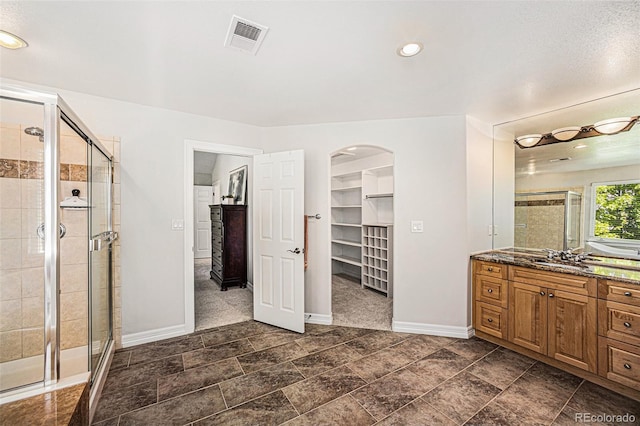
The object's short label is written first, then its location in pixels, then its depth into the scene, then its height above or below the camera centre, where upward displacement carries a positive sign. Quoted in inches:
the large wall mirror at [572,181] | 93.0 +12.8
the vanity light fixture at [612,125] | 93.0 +32.1
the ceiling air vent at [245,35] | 61.6 +44.4
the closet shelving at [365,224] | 178.7 -9.7
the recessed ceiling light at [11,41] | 66.3 +44.8
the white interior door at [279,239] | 118.1 -12.7
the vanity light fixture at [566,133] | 105.3 +32.7
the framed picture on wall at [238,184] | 191.5 +21.4
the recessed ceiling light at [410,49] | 68.7 +44.0
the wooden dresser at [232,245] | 179.5 -23.4
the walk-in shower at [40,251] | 67.4 -12.1
